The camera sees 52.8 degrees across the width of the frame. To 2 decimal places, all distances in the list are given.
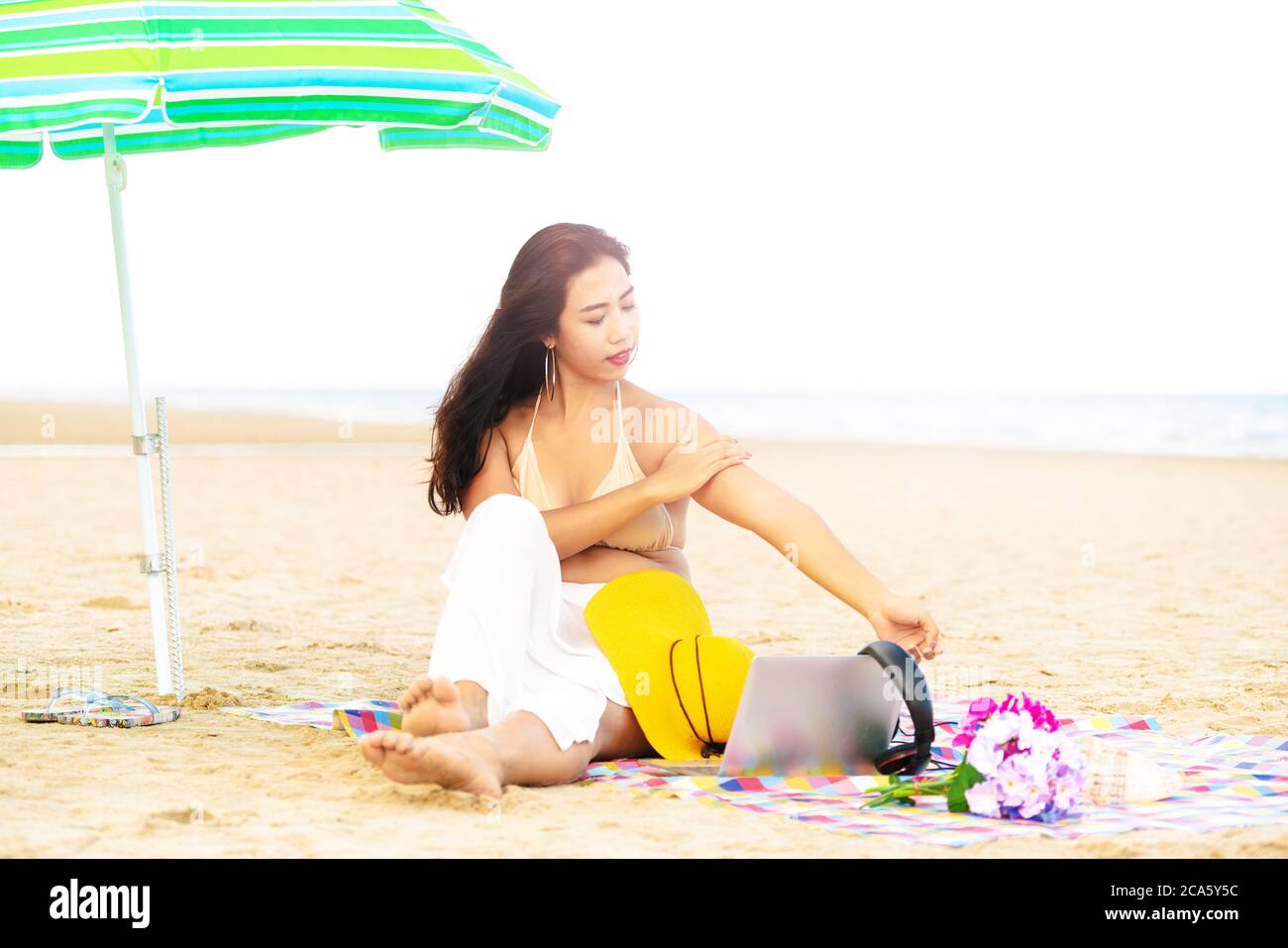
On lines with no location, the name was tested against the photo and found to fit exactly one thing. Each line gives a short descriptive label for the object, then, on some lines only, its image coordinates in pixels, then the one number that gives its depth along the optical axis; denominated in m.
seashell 2.87
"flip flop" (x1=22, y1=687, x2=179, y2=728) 3.65
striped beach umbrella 3.12
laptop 2.91
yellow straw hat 3.18
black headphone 2.82
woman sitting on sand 2.86
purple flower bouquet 2.60
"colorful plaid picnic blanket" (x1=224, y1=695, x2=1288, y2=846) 2.60
